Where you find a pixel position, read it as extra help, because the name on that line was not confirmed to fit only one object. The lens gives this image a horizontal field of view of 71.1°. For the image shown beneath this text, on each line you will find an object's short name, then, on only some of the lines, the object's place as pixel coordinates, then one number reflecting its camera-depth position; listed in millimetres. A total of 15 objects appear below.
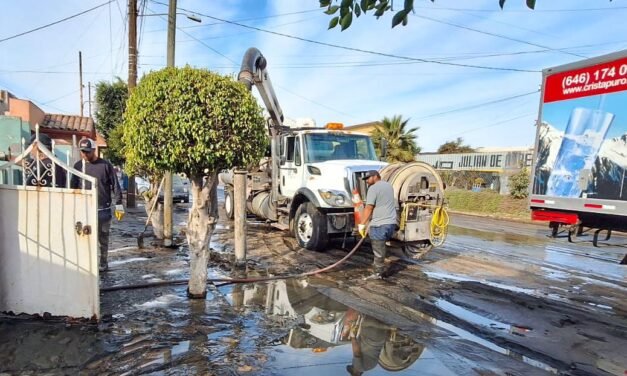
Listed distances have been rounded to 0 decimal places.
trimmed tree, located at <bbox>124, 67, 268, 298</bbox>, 4500
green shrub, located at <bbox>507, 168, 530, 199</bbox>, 20312
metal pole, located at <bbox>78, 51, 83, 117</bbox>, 41481
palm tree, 29906
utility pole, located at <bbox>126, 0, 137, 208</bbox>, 12102
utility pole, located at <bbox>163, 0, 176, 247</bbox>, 8742
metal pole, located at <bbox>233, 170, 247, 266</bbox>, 7137
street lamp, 11430
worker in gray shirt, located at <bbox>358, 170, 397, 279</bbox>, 7047
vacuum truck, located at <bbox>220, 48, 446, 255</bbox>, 7871
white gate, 4188
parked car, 21045
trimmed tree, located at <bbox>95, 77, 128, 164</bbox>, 25891
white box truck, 6207
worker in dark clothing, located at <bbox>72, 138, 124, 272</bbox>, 6184
